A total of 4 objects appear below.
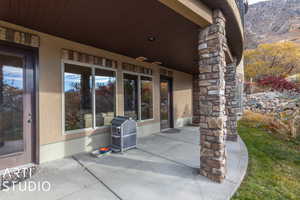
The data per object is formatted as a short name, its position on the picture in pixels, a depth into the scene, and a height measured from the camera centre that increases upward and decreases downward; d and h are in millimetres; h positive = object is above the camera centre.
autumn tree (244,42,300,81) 11953 +3353
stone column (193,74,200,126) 7209 +0
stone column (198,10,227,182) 2262 +26
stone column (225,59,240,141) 4297 -45
